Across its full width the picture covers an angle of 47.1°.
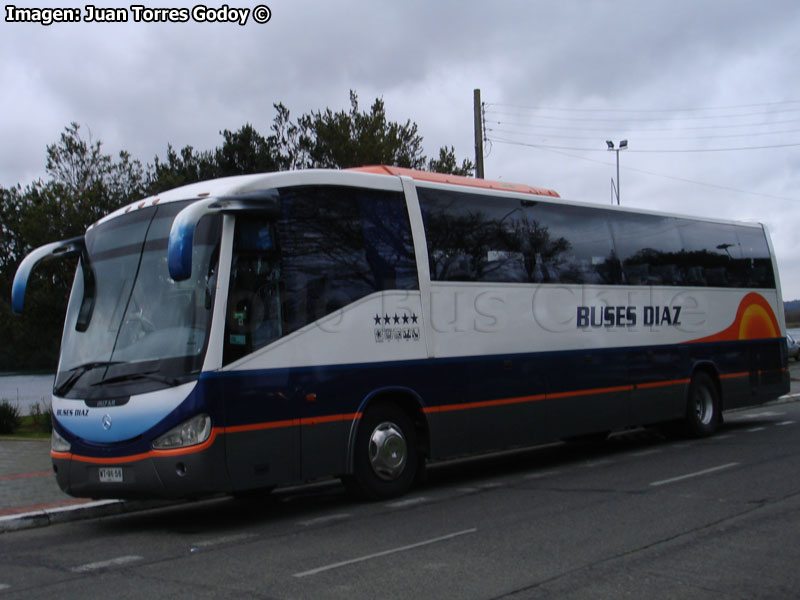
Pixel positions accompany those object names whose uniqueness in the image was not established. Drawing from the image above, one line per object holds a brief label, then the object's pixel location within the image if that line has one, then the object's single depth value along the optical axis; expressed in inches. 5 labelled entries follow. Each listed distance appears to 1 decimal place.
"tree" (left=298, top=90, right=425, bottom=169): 1125.7
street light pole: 1755.7
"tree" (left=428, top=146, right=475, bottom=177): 1218.6
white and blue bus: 345.4
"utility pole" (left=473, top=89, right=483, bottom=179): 935.7
